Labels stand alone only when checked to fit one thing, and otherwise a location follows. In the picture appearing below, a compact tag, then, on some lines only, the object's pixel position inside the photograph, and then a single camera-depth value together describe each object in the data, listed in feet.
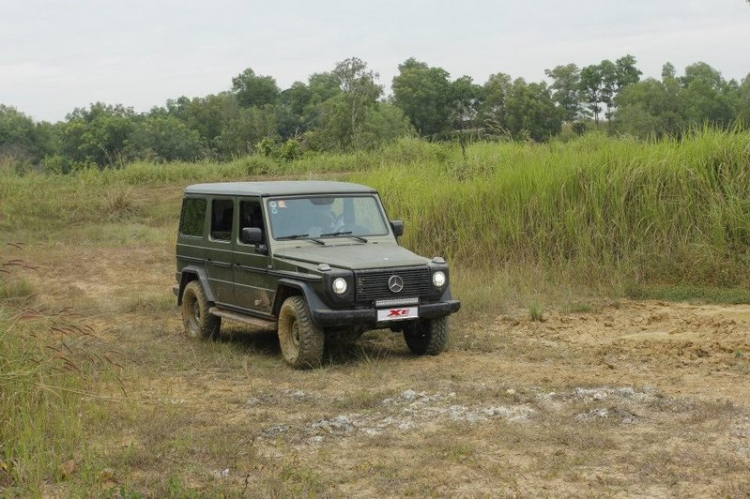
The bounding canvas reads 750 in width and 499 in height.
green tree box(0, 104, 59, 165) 194.29
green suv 31.04
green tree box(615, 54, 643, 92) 235.61
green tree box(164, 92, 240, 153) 233.35
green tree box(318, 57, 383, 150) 112.88
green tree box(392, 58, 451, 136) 181.06
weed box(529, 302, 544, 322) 39.01
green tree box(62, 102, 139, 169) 185.57
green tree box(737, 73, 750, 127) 158.01
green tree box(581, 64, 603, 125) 219.61
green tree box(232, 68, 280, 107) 274.36
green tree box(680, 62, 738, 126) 182.29
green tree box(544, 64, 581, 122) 210.28
